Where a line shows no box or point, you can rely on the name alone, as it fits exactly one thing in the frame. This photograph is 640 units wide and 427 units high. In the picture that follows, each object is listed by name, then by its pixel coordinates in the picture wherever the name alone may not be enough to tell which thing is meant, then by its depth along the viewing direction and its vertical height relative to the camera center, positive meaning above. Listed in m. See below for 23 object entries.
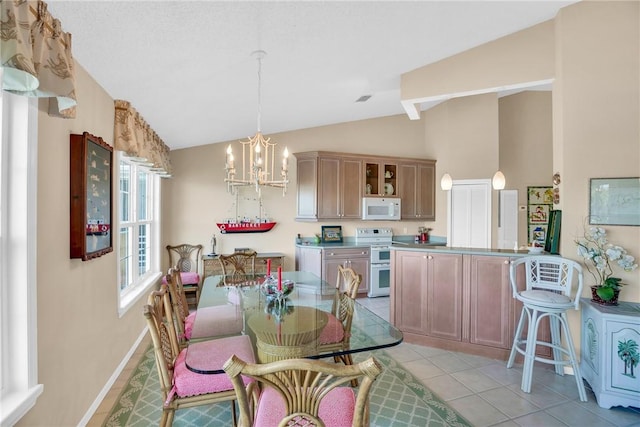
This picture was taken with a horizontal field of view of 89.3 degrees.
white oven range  5.47 -0.96
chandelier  2.43 +0.35
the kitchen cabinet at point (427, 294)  3.37 -0.90
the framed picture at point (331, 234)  5.68 -0.41
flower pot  2.59 -0.71
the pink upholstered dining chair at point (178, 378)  1.75 -0.95
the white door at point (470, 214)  5.41 -0.05
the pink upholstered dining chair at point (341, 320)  2.07 -0.79
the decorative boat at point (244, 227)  5.10 -0.26
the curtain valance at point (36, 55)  1.12 +0.61
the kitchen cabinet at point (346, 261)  5.22 -0.84
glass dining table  1.83 -0.77
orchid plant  2.60 -0.41
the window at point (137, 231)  3.49 -0.25
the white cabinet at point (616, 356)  2.33 -1.06
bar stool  2.59 -0.75
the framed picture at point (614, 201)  2.70 +0.09
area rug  2.22 -1.45
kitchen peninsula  3.17 -0.91
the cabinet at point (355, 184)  5.41 +0.48
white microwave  5.65 +0.05
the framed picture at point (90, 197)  2.06 +0.09
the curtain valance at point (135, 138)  2.78 +0.69
